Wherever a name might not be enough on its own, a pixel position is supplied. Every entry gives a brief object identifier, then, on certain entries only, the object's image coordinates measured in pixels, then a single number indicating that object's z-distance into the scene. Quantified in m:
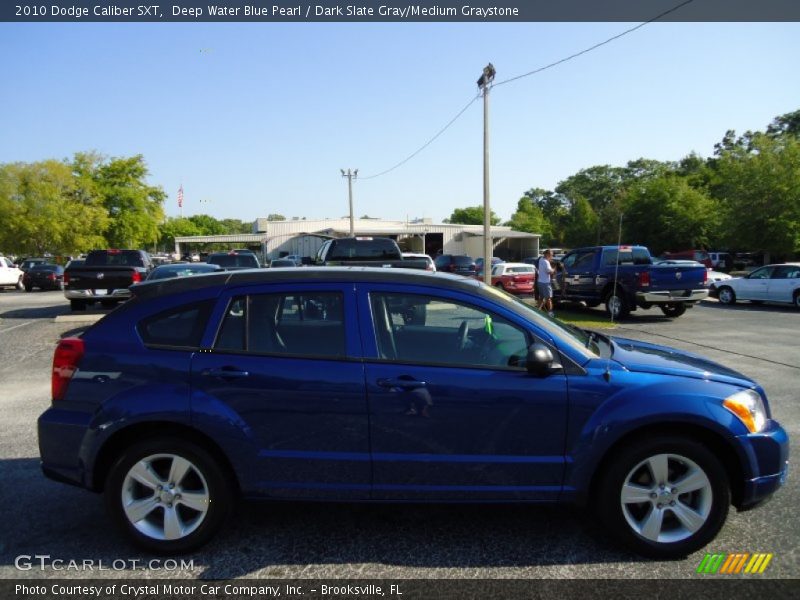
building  51.68
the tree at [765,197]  32.28
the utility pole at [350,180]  42.86
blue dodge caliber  3.11
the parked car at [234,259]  16.86
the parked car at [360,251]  12.05
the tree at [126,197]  44.59
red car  22.91
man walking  13.93
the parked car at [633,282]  14.38
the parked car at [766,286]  18.16
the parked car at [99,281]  13.91
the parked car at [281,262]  20.41
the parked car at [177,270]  12.81
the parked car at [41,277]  28.95
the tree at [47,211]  40.53
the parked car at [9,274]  28.70
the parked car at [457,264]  26.50
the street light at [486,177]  19.00
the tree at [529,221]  79.94
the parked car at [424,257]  16.48
